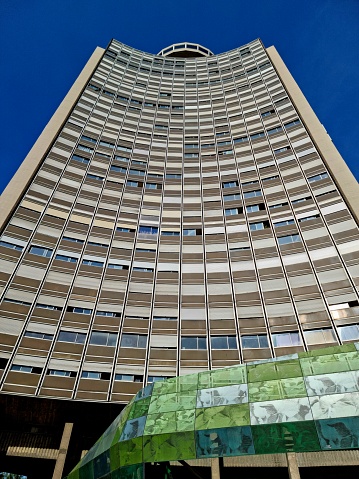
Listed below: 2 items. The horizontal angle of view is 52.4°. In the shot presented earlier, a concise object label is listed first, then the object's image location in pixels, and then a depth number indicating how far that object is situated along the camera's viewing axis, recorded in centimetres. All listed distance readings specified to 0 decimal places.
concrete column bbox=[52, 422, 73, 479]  1970
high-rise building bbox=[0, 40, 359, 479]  2345
